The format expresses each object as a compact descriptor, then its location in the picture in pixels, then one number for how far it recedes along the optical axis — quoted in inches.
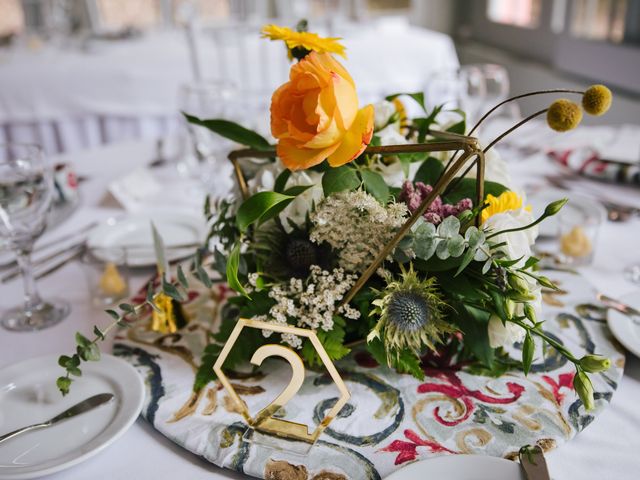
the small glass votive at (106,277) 32.0
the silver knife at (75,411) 21.4
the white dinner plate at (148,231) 36.2
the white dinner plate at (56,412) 20.3
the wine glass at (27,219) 30.0
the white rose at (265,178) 25.3
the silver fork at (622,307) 27.6
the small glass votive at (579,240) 34.2
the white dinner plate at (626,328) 25.6
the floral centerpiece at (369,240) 19.8
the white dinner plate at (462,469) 19.0
